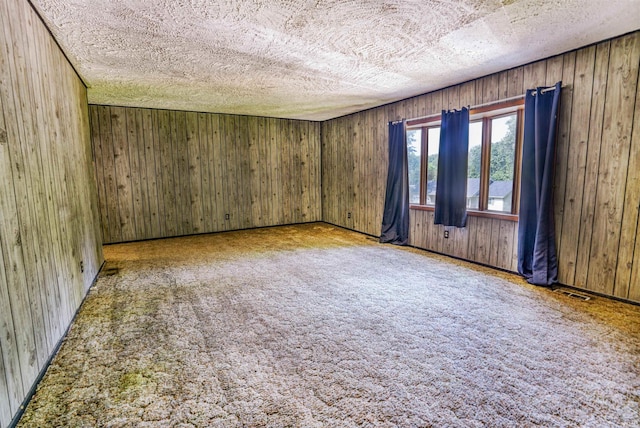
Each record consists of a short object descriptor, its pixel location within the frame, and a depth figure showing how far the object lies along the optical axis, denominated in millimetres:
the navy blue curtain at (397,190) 4926
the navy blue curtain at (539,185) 3123
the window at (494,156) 3607
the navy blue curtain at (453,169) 4039
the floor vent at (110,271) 3736
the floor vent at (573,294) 2906
